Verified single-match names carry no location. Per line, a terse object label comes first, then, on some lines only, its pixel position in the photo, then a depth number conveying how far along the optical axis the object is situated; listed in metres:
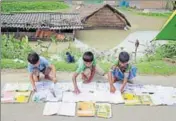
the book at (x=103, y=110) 4.05
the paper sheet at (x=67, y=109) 4.05
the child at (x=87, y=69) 4.54
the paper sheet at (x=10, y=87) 4.69
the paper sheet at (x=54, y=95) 4.39
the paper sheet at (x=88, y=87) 4.70
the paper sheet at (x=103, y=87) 4.71
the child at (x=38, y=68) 4.45
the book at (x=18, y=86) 4.69
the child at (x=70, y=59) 6.55
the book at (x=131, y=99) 4.38
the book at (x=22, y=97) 4.38
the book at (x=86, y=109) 4.05
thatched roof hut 14.84
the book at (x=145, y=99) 4.39
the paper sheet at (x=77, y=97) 4.39
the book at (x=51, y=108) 4.06
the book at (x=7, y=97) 4.35
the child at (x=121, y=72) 4.61
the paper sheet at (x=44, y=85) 4.70
